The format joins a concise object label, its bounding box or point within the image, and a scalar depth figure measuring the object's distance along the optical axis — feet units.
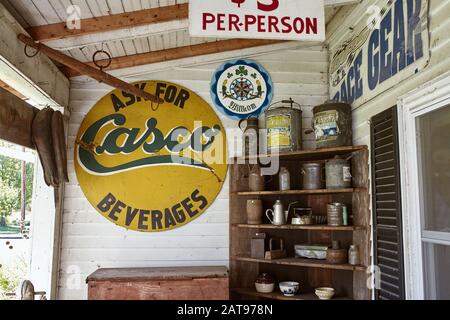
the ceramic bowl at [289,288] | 11.42
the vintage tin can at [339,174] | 11.03
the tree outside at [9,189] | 21.35
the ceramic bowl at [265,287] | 11.72
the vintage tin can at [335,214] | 11.07
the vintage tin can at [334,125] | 11.14
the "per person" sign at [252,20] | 7.17
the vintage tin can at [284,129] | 11.95
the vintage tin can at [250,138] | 12.50
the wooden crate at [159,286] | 10.70
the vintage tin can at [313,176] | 11.56
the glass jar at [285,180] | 11.97
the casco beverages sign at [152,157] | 12.56
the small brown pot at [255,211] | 12.11
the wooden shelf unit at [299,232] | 10.99
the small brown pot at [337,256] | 11.02
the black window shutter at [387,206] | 8.75
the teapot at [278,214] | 11.85
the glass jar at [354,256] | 10.75
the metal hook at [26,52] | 9.43
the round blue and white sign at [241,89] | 13.15
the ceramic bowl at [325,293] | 11.07
